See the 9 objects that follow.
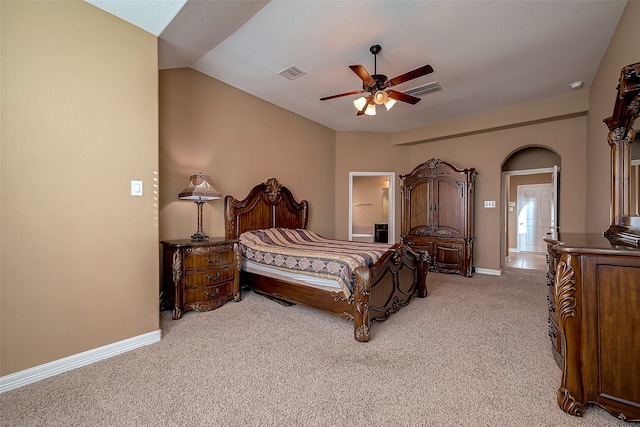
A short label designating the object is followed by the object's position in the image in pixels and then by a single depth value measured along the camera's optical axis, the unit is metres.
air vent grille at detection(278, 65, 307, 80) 3.35
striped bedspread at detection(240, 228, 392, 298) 2.50
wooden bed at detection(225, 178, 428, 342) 2.35
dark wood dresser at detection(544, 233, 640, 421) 1.32
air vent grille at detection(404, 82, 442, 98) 3.70
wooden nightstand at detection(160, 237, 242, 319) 2.75
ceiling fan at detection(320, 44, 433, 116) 2.55
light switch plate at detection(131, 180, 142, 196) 2.19
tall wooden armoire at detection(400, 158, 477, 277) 4.79
